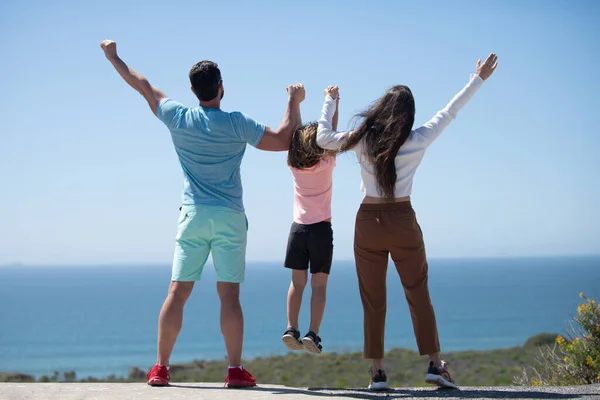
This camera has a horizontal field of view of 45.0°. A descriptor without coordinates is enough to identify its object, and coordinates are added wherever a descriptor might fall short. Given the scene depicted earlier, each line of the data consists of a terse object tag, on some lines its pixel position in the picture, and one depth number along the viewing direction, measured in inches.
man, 215.0
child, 233.5
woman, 211.6
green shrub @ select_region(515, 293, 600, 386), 306.0
